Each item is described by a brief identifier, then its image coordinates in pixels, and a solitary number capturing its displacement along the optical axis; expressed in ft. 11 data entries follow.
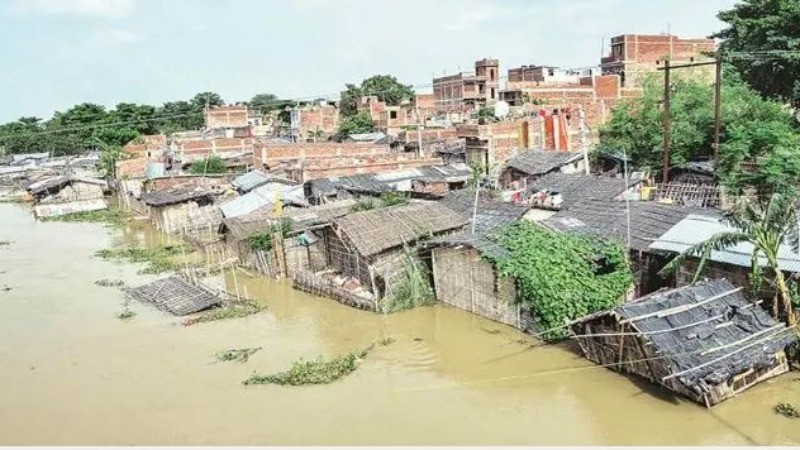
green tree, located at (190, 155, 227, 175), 122.72
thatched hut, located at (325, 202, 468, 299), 50.44
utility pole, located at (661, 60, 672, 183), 62.13
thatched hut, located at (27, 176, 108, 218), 118.83
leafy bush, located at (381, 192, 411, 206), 65.10
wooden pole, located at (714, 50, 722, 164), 59.88
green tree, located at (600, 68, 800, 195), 56.03
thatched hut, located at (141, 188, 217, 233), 93.25
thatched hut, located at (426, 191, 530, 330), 44.19
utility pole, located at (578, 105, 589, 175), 69.62
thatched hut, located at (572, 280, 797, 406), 31.91
